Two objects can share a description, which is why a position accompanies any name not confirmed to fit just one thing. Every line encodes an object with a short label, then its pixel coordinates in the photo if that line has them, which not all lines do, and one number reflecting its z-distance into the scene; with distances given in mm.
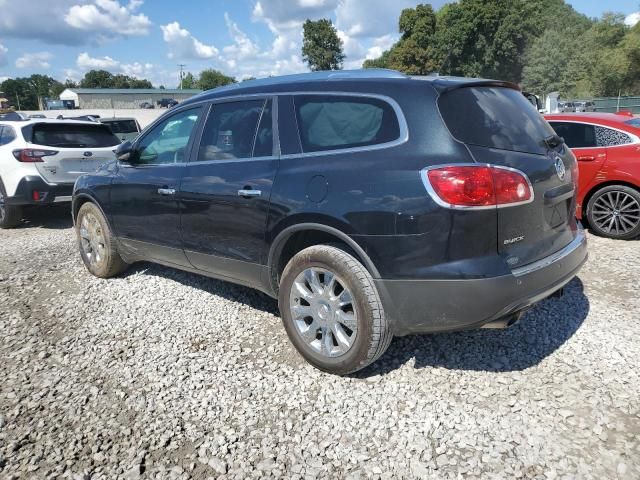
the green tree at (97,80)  135000
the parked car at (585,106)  35888
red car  6086
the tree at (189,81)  148838
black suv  2633
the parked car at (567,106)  34397
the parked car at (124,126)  15367
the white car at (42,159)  7383
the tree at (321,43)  73312
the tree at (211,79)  125288
